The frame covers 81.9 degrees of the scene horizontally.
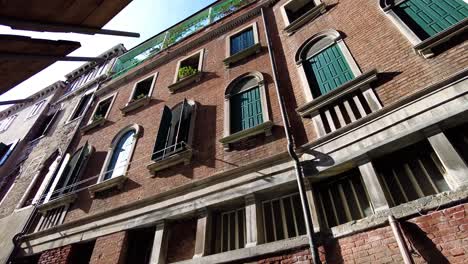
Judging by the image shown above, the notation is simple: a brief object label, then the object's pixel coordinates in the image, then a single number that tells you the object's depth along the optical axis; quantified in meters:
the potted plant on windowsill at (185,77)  9.52
